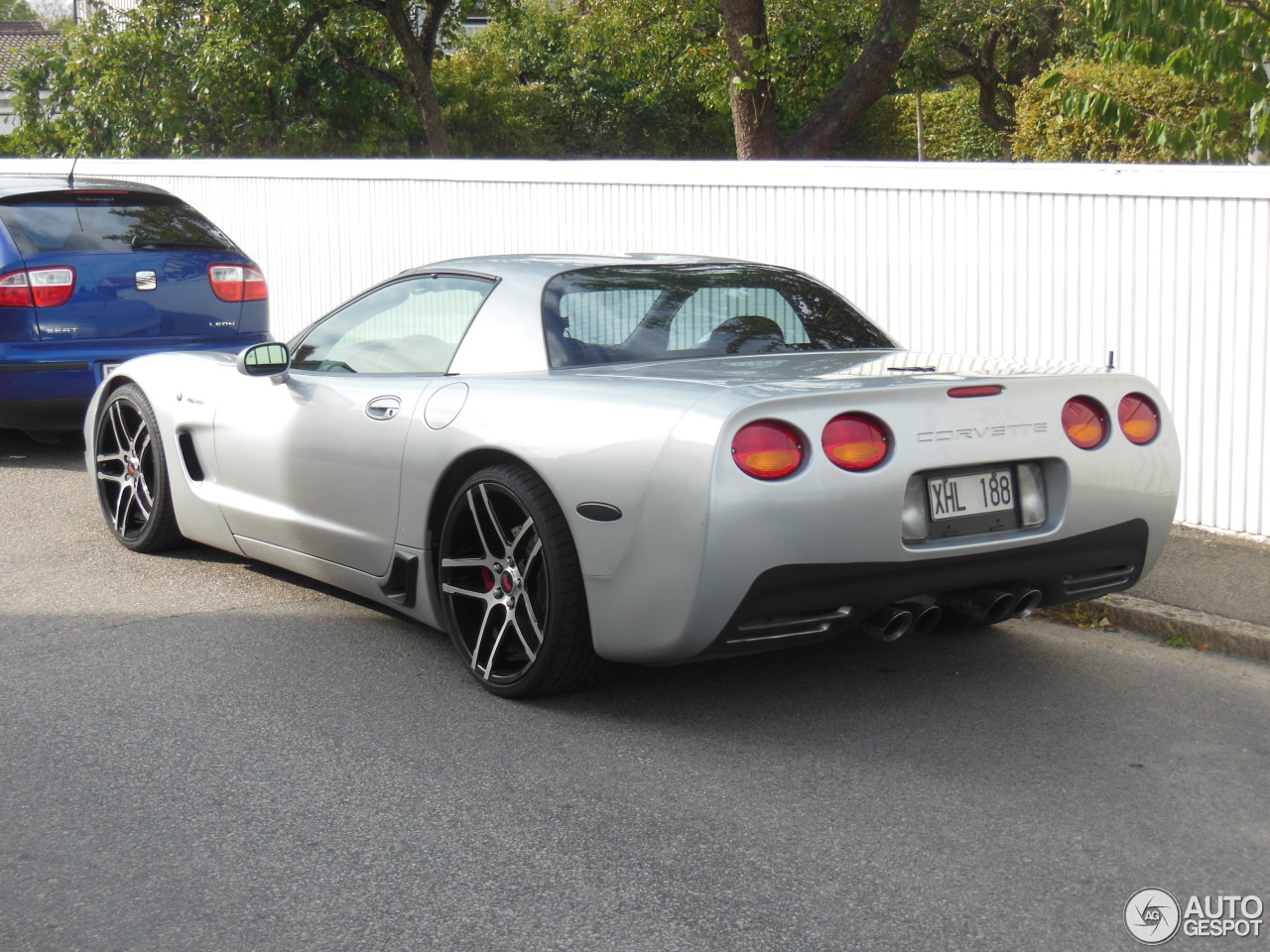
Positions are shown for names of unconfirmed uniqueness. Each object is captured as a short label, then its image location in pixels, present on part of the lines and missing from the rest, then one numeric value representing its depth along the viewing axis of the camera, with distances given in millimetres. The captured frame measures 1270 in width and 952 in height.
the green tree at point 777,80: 15633
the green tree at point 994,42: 29547
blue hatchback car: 8266
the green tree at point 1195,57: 7688
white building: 57788
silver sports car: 3852
